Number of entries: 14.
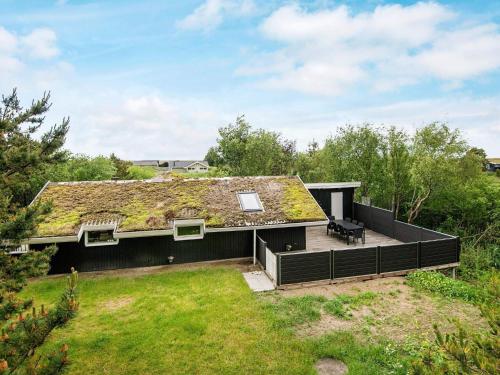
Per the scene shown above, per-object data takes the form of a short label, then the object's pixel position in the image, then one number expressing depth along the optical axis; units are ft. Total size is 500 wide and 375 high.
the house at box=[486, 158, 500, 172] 180.79
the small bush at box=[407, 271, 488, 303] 35.42
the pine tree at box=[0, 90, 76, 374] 12.53
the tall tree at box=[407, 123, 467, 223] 59.88
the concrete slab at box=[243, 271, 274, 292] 37.14
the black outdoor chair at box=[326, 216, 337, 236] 58.08
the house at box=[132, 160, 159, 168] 345.47
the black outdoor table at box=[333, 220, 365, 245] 51.62
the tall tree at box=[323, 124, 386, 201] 72.79
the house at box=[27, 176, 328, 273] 42.52
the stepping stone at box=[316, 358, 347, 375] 22.53
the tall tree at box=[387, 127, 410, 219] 62.81
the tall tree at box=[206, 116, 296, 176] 105.29
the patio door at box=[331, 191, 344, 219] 70.85
